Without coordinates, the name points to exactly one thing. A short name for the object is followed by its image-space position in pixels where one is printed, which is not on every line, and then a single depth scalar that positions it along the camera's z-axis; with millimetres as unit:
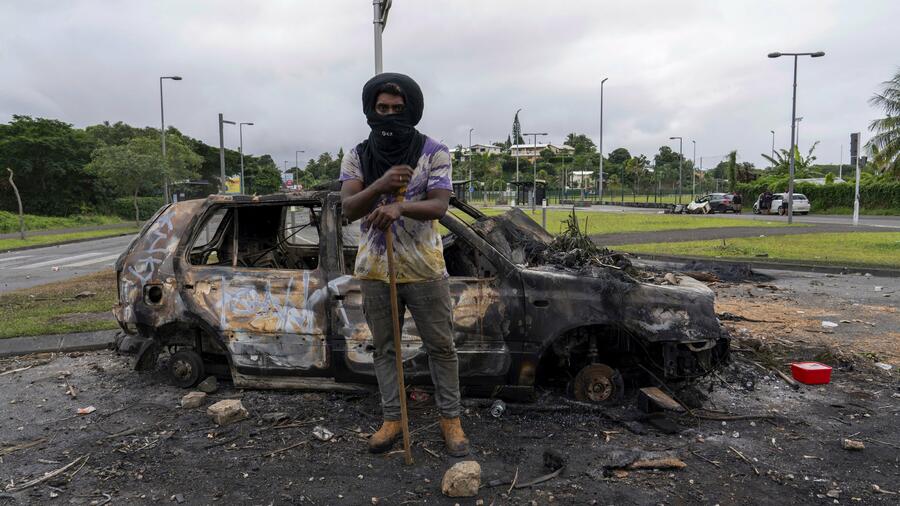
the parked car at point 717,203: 36281
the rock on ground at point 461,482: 2887
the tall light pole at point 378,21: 7852
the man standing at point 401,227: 3051
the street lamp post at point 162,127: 27391
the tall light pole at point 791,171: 23822
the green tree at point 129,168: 27578
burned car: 3840
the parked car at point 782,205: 33219
